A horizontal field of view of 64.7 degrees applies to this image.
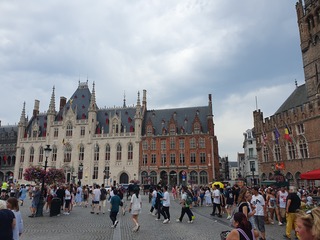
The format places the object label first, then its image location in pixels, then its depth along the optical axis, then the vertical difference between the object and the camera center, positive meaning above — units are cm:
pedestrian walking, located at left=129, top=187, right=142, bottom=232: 1111 -150
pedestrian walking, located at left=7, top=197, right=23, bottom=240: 593 -84
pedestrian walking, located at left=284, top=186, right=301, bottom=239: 934 -140
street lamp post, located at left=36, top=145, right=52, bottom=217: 1545 -211
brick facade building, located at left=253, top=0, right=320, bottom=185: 3225 +634
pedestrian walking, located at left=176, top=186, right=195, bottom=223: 1293 -190
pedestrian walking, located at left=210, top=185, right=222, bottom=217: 1499 -169
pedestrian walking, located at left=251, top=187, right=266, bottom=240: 929 -155
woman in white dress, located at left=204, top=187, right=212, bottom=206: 2369 -252
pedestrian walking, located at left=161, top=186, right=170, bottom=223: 1319 -167
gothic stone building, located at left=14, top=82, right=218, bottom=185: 4988 +671
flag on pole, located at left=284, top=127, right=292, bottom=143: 3076 +406
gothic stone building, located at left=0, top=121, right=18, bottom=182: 6247 +511
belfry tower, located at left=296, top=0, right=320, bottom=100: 3497 +1794
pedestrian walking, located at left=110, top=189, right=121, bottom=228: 1181 -158
